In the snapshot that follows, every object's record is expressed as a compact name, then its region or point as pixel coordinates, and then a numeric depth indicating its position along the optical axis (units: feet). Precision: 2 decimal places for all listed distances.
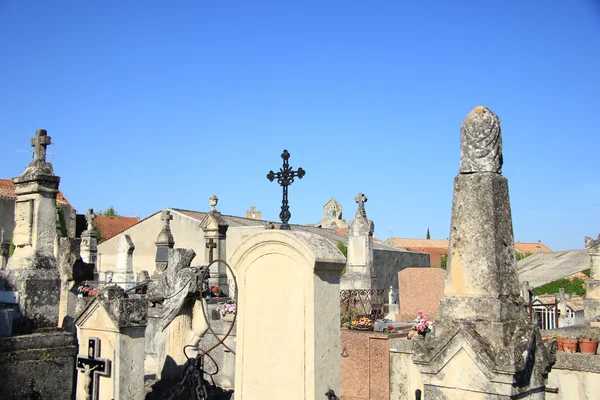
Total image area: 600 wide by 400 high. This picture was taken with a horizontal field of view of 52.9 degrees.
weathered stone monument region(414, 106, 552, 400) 17.89
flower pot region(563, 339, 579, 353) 26.24
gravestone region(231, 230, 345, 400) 18.40
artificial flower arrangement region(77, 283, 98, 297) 44.44
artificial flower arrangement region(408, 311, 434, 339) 26.89
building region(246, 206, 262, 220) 264.31
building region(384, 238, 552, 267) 213.05
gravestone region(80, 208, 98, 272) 73.82
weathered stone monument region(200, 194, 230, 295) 52.47
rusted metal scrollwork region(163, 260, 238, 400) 25.21
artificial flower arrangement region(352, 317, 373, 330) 34.12
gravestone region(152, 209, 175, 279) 59.02
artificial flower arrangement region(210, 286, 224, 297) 45.19
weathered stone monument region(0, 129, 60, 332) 22.86
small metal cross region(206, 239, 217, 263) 52.31
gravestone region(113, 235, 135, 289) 68.39
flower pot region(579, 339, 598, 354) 25.99
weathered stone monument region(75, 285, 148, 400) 24.02
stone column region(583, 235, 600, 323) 37.68
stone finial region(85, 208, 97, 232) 83.26
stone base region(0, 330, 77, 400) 21.53
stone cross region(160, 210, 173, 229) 64.34
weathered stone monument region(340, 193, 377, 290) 56.80
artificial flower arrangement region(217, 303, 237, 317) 37.42
